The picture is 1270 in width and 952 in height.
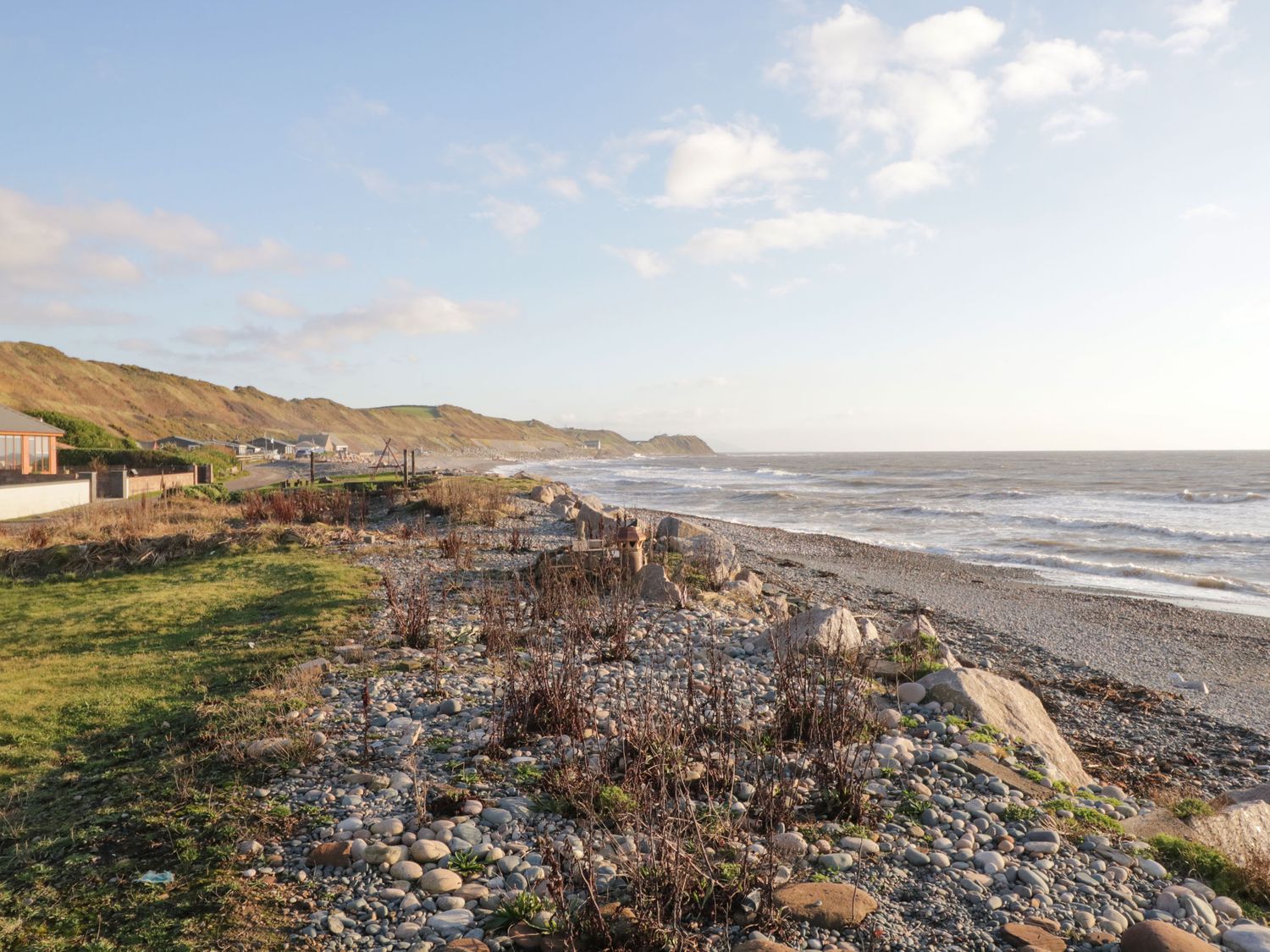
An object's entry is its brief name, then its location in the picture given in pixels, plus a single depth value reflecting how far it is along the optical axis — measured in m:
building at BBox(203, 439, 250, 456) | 72.69
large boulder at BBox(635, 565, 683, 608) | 11.85
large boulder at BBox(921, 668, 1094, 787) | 7.37
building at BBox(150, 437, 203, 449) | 62.15
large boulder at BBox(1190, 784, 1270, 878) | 5.65
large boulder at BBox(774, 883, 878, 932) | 3.99
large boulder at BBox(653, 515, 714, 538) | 17.67
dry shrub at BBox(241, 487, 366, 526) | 20.81
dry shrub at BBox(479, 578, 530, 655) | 8.30
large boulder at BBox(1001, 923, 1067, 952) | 3.89
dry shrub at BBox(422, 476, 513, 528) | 22.17
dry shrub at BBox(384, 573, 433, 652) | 9.19
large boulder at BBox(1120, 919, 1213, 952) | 3.79
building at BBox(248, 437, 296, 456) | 82.38
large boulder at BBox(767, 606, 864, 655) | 8.59
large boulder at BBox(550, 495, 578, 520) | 24.69
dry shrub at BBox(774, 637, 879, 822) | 5.28
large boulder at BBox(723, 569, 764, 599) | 13.69
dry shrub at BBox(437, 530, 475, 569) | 14.63
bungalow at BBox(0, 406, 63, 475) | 31.09
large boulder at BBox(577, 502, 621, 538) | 15.92
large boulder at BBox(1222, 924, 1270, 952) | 4.09
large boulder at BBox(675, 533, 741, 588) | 14.04
